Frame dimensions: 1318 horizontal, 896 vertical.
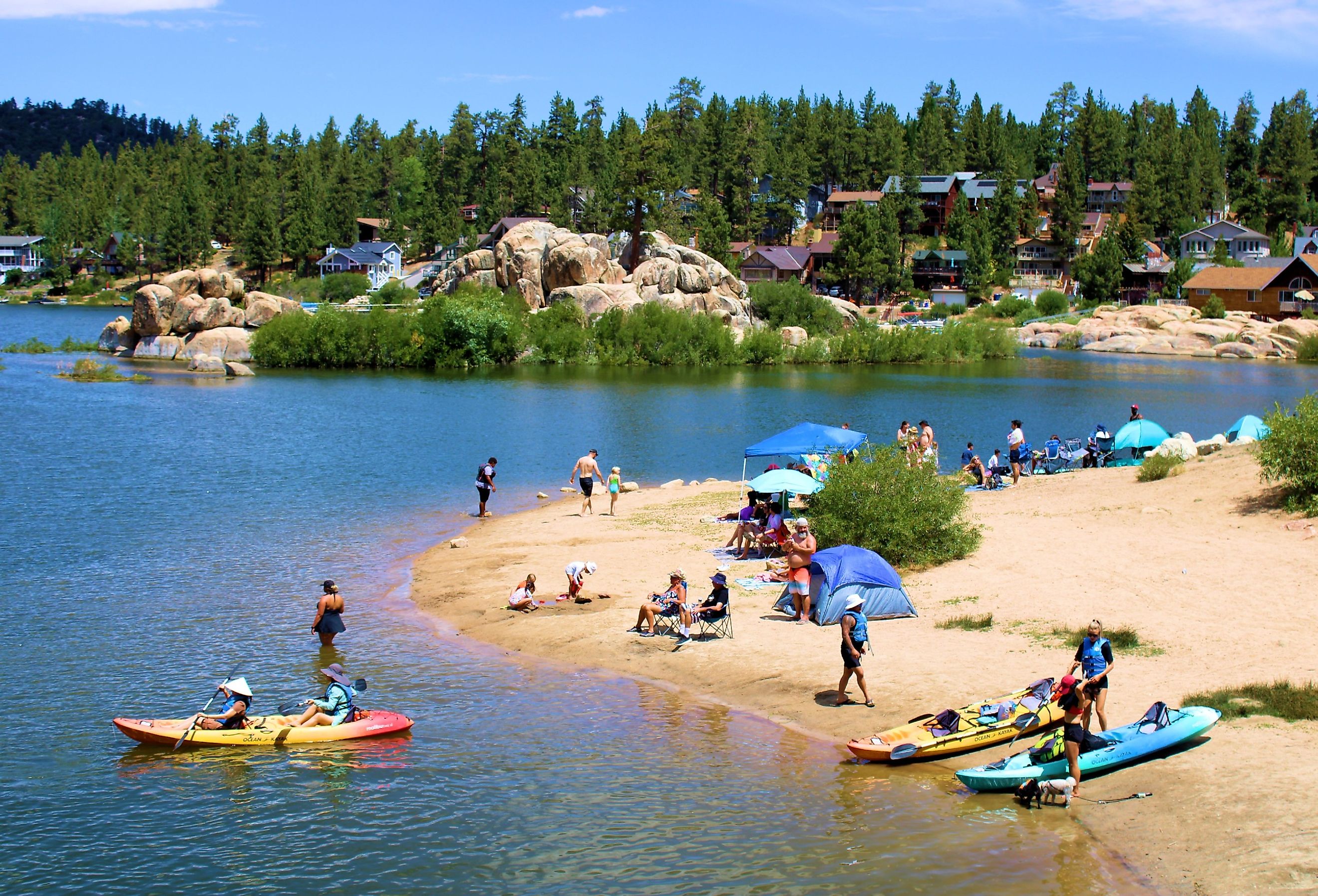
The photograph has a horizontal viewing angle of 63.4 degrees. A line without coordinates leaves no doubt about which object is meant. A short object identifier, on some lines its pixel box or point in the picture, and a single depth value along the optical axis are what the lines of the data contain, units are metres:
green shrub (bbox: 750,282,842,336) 96.62
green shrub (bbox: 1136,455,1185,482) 28.39
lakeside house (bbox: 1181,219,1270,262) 127.94
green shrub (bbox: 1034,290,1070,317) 120.75
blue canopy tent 29.03
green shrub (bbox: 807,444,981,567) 22.88
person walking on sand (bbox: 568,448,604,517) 31.03
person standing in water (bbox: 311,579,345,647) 19.88
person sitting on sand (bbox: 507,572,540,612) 21.84
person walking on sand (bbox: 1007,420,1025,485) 33.84
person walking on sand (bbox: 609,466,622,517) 31.02
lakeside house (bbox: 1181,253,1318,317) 110.50
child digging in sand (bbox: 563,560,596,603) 22.17
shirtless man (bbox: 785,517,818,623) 20.17
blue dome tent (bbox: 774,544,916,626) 19.77
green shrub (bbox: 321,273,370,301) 119.56
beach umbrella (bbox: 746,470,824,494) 24.95
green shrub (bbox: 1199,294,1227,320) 112.81
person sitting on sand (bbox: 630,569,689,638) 19.88
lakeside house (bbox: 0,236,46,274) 165.00
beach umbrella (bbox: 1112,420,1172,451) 36.16
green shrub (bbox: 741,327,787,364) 86.19
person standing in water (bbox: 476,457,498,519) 32.06
